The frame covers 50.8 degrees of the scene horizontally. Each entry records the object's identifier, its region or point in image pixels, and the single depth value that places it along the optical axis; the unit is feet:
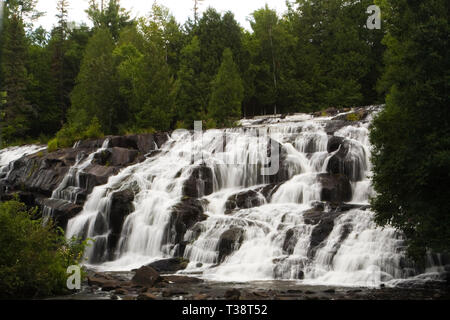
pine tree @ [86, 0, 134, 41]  261.44
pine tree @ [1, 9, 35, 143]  178.50
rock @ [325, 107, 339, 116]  132.92
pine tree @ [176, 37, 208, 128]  151.20
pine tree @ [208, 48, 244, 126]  140.36
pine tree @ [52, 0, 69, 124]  208.44
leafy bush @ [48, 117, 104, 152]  130.52
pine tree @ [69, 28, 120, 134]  145.69
